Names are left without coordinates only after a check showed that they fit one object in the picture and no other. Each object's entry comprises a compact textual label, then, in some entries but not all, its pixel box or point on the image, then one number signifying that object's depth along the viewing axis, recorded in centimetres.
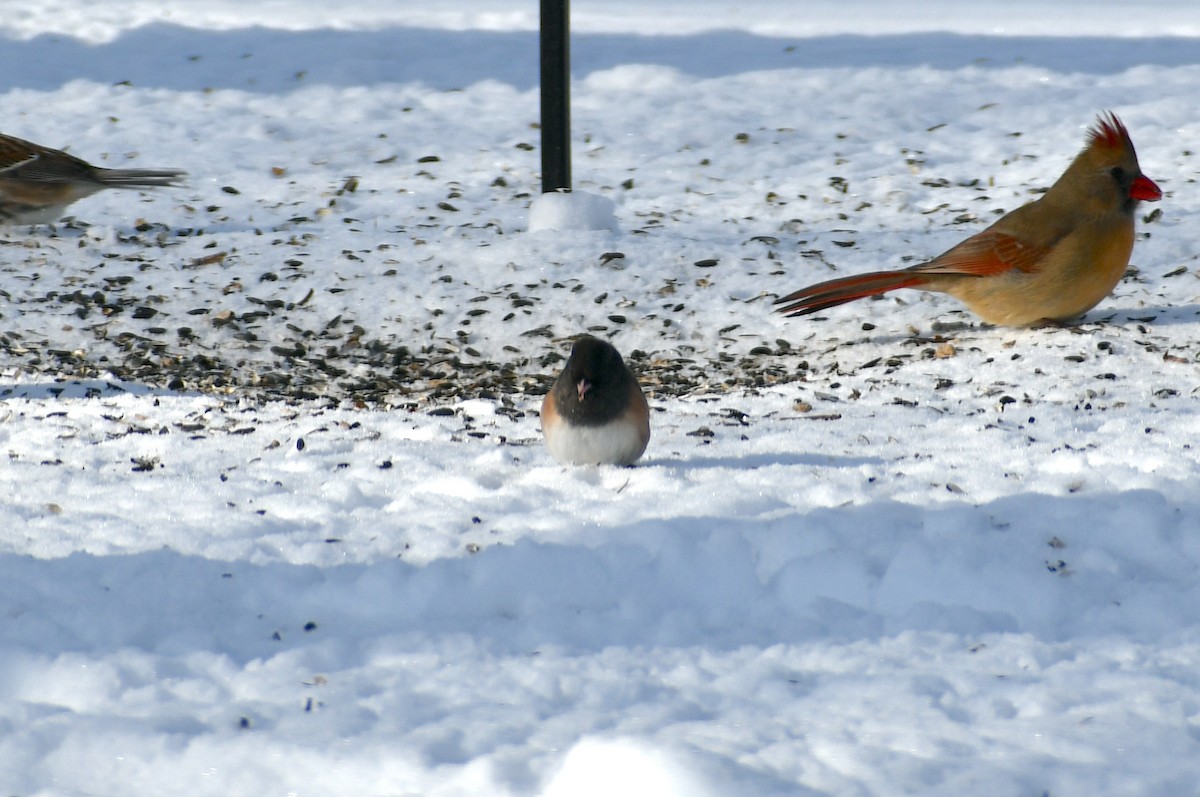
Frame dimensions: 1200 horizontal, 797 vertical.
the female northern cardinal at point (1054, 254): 1084
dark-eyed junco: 748
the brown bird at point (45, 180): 1145
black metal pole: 1452
